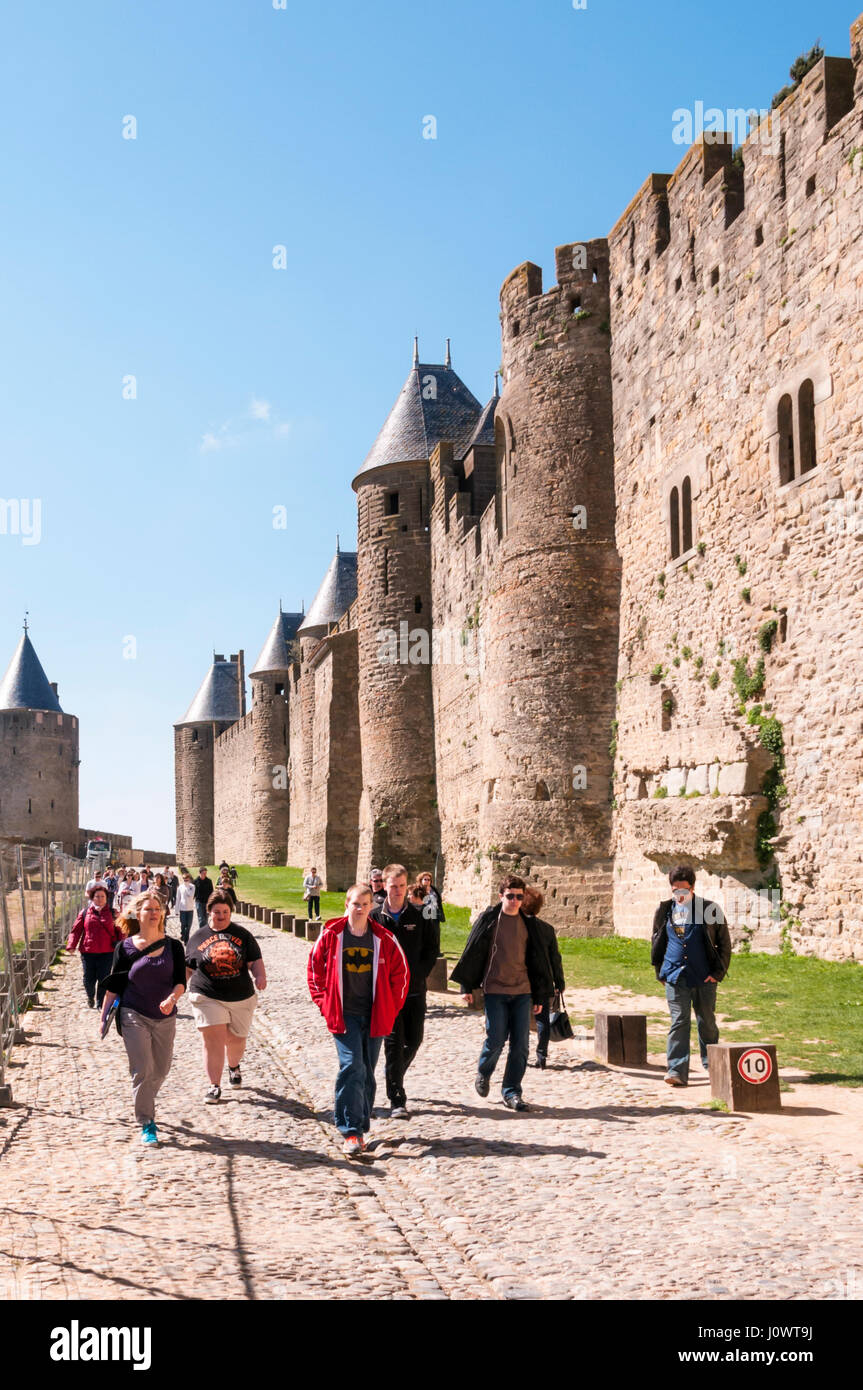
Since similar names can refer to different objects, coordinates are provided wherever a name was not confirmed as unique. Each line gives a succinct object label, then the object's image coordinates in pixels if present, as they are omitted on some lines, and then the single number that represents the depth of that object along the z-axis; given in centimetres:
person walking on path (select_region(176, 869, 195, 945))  1783
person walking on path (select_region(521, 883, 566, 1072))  872
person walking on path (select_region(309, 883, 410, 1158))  686
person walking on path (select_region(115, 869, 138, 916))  1941
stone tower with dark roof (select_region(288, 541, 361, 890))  3781
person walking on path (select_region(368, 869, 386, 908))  1022
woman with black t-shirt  833
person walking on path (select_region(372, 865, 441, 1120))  783
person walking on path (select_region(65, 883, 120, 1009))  1306
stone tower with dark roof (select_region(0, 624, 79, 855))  7000
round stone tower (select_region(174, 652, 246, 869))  7194
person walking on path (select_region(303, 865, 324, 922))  2591
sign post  738
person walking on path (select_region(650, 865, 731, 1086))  838
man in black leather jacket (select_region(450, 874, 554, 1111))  815
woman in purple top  730
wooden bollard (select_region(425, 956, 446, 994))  1454
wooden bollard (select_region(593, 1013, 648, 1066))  923
